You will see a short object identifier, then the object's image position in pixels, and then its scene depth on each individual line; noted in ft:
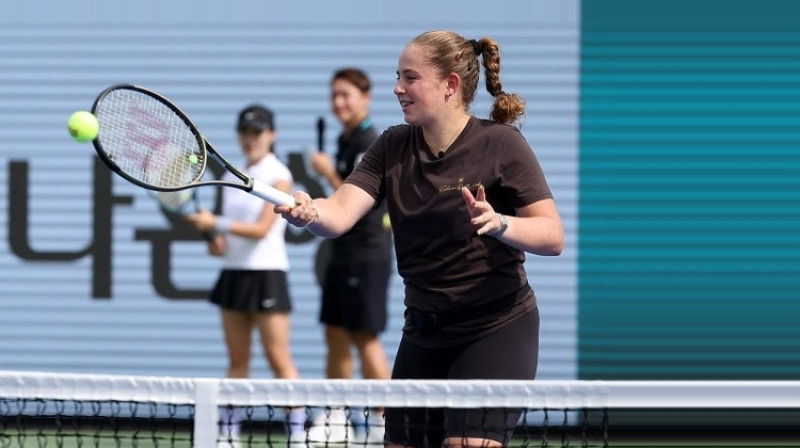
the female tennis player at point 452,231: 24.89
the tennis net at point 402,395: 22.75
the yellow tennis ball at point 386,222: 44.91
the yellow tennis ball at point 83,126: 24.50
